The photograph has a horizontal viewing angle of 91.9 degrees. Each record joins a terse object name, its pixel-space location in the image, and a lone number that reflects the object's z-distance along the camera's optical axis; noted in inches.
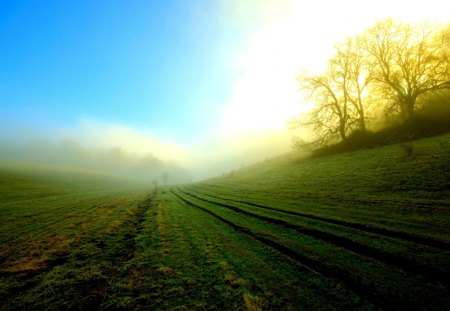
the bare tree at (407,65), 1248.2
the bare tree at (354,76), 1487.5
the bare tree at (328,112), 1603.1
